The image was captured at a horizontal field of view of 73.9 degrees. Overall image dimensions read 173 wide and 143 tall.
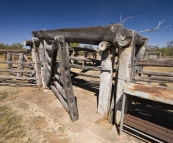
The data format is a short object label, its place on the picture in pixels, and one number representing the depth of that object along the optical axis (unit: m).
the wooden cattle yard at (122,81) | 2.34
